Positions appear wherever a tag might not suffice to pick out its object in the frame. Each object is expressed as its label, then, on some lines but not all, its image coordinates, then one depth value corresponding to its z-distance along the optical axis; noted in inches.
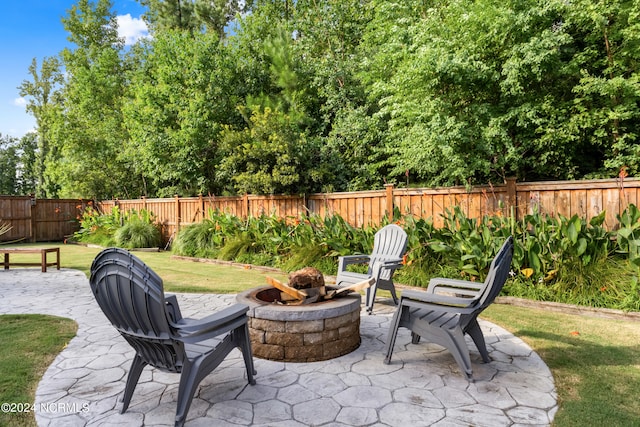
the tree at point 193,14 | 724.7
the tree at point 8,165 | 1099.8
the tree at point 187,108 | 502.3
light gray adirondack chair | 180.9
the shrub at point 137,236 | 462.4
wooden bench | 290.7
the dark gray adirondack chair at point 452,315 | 108.1
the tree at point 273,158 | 366.0
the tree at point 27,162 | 1120.2
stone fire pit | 119.0
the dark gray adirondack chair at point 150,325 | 81.1
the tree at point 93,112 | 684.1
